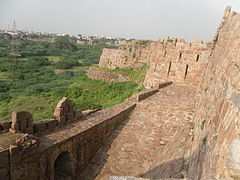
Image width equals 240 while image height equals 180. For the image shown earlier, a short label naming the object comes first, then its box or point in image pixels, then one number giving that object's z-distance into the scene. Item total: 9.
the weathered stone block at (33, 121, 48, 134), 8.02
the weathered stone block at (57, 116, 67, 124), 8.88
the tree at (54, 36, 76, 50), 82.58
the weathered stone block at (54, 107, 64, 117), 8.85
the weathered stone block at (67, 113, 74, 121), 9.30
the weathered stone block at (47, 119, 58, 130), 8.50
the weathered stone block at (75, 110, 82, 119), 9.72
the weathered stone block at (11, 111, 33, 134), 7.37
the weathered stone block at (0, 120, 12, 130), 7.24
